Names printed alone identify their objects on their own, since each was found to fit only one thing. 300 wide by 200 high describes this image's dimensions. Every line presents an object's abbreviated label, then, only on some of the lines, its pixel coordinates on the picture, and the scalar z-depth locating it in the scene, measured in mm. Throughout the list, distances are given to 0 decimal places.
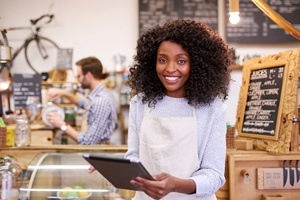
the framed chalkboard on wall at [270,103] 2266
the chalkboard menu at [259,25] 6086
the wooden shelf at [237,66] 5941
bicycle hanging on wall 6043
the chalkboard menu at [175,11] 6121
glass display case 2494
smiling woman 1620
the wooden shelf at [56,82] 5508
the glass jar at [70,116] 5367
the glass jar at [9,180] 2352
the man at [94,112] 3779
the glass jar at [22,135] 2896
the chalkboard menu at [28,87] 4418
